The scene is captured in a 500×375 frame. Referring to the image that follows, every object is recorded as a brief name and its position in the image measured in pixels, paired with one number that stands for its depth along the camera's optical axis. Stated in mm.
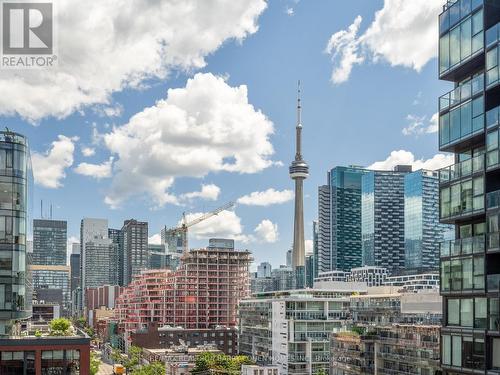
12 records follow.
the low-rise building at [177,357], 148750
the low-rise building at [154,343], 198875
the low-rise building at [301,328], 148750
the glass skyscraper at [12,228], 67312
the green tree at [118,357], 196750
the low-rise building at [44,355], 63562
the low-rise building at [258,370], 128250
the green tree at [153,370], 137950
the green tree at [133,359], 176375
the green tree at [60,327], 82088
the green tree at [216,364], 142000
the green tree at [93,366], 116650
